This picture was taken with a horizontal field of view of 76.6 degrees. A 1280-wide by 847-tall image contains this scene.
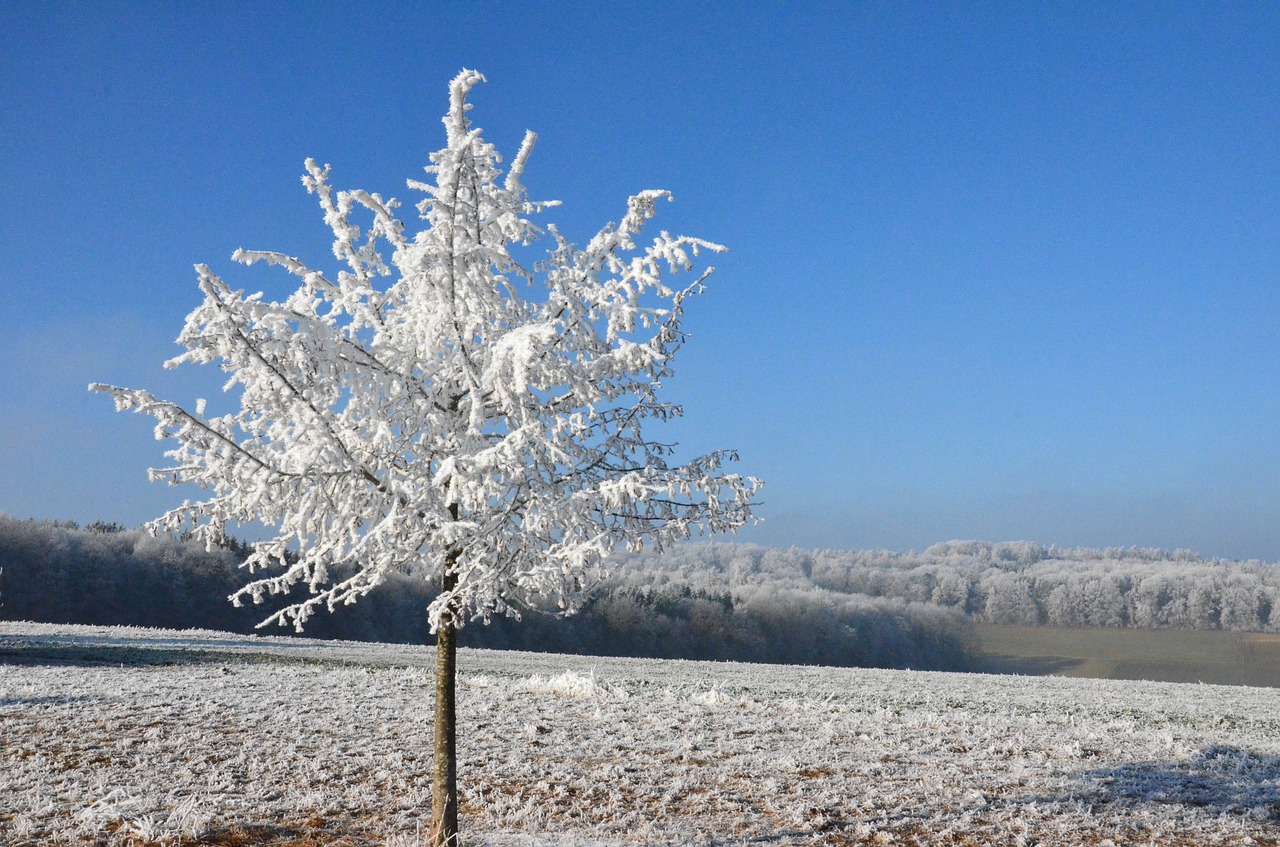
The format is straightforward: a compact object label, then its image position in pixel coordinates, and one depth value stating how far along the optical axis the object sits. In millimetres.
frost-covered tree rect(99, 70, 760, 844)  5785
